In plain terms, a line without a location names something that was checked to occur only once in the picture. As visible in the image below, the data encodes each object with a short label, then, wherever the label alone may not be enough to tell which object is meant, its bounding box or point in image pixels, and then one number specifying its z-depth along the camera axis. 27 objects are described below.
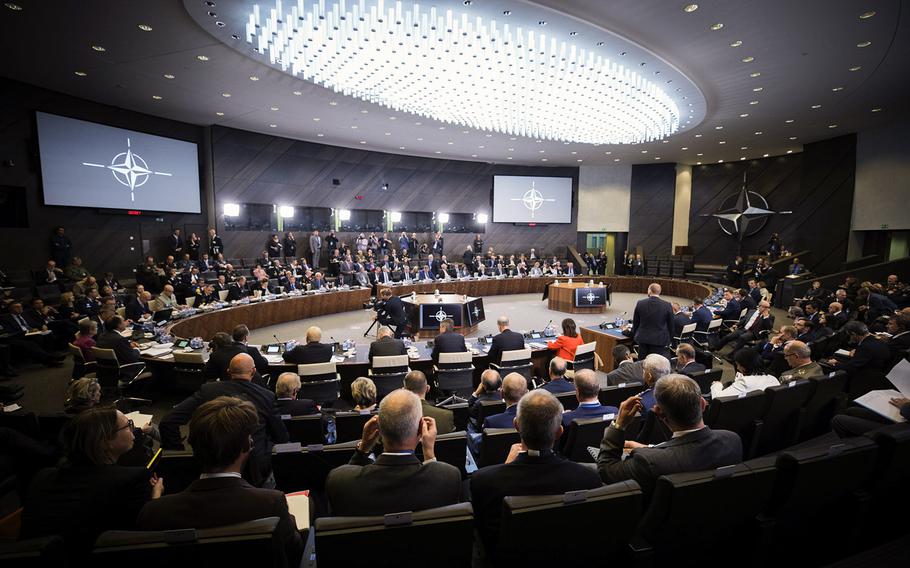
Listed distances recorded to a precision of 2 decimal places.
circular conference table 5.66
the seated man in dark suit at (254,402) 3.09
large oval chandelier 6.37
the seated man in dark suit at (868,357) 4.34
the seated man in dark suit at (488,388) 3.91
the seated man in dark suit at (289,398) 3.66
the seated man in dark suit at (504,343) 5.66
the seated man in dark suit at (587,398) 2.95
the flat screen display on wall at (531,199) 20.91
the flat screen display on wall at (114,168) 10.22
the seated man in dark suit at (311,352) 5.13
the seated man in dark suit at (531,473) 1.76
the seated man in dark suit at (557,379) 3.85
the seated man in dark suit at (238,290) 10.02
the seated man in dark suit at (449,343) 5.57
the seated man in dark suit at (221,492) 1.53
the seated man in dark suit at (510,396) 3.09
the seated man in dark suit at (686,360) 4.20
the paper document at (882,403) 3.10
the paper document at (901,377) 3.32
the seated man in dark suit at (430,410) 3.14
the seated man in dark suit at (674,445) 1.90
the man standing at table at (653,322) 5.64
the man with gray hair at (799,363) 3.99
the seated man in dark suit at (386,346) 5.29
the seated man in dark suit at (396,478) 1.67
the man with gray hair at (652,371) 3.12
